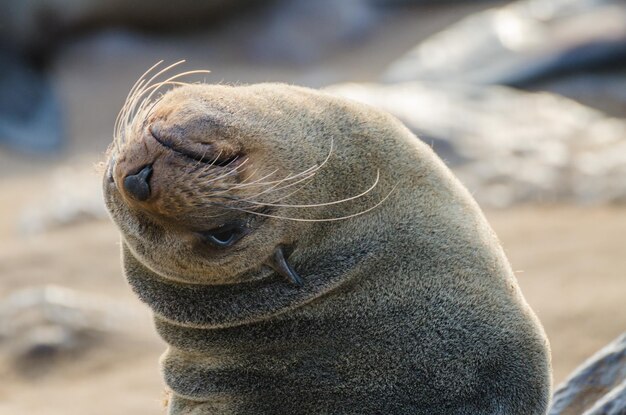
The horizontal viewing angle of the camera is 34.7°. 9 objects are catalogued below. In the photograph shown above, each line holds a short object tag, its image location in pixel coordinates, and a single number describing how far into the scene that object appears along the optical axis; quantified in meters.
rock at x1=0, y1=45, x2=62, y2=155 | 14.76
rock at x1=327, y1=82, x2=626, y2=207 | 10.05
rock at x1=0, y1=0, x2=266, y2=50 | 16.80
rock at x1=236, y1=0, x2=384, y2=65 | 17.48
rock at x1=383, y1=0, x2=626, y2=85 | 13.52
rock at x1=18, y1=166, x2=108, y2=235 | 10.65
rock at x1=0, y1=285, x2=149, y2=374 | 7.13
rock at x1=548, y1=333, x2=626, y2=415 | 3.77
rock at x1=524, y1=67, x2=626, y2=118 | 13.29
